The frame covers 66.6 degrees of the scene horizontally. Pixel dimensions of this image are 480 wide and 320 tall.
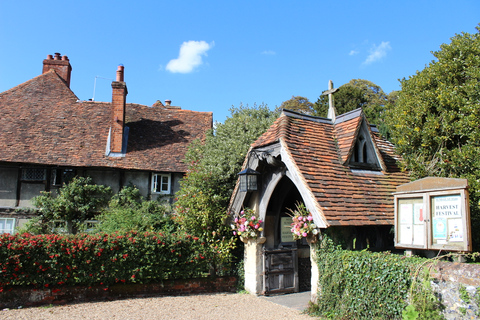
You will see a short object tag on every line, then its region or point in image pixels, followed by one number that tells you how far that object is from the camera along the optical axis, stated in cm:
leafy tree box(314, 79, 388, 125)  2591
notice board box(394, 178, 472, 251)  611
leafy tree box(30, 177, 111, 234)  1447
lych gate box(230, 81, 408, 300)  821
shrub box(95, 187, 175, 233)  1220
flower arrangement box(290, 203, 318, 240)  817
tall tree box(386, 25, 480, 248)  809
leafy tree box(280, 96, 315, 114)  3296
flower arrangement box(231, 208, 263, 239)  1017
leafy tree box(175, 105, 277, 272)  1112
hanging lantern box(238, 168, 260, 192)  979
